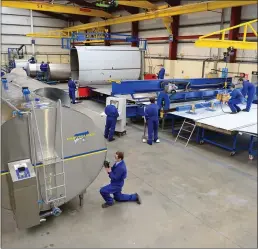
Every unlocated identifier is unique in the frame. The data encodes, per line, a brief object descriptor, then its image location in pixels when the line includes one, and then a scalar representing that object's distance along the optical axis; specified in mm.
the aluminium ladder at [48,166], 3102
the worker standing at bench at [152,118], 6766
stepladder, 7386
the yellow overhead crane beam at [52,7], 12313
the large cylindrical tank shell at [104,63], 11491
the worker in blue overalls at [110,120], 6855
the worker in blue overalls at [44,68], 16156
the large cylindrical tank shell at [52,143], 2969
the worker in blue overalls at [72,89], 11148
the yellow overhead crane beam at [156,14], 8877
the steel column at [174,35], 13116
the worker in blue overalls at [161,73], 12953
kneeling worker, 3914
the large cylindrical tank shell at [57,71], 16062
